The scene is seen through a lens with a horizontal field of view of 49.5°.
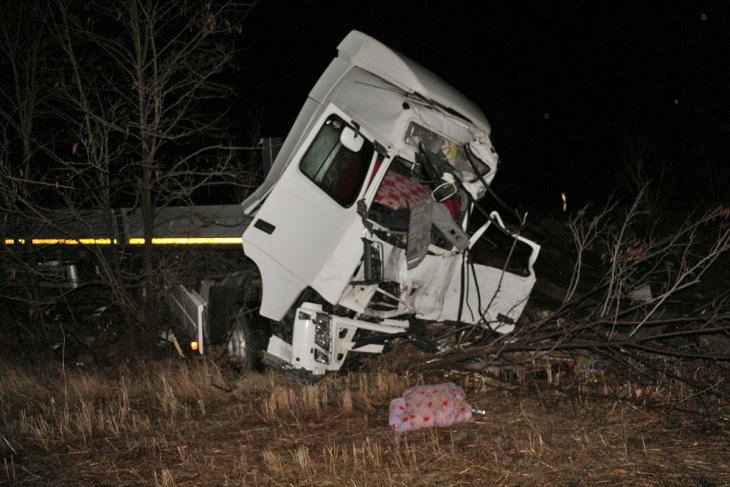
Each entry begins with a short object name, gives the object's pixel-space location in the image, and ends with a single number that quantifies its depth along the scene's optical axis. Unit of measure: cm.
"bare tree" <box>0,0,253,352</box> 826
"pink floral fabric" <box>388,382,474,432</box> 584
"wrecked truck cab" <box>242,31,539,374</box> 669
